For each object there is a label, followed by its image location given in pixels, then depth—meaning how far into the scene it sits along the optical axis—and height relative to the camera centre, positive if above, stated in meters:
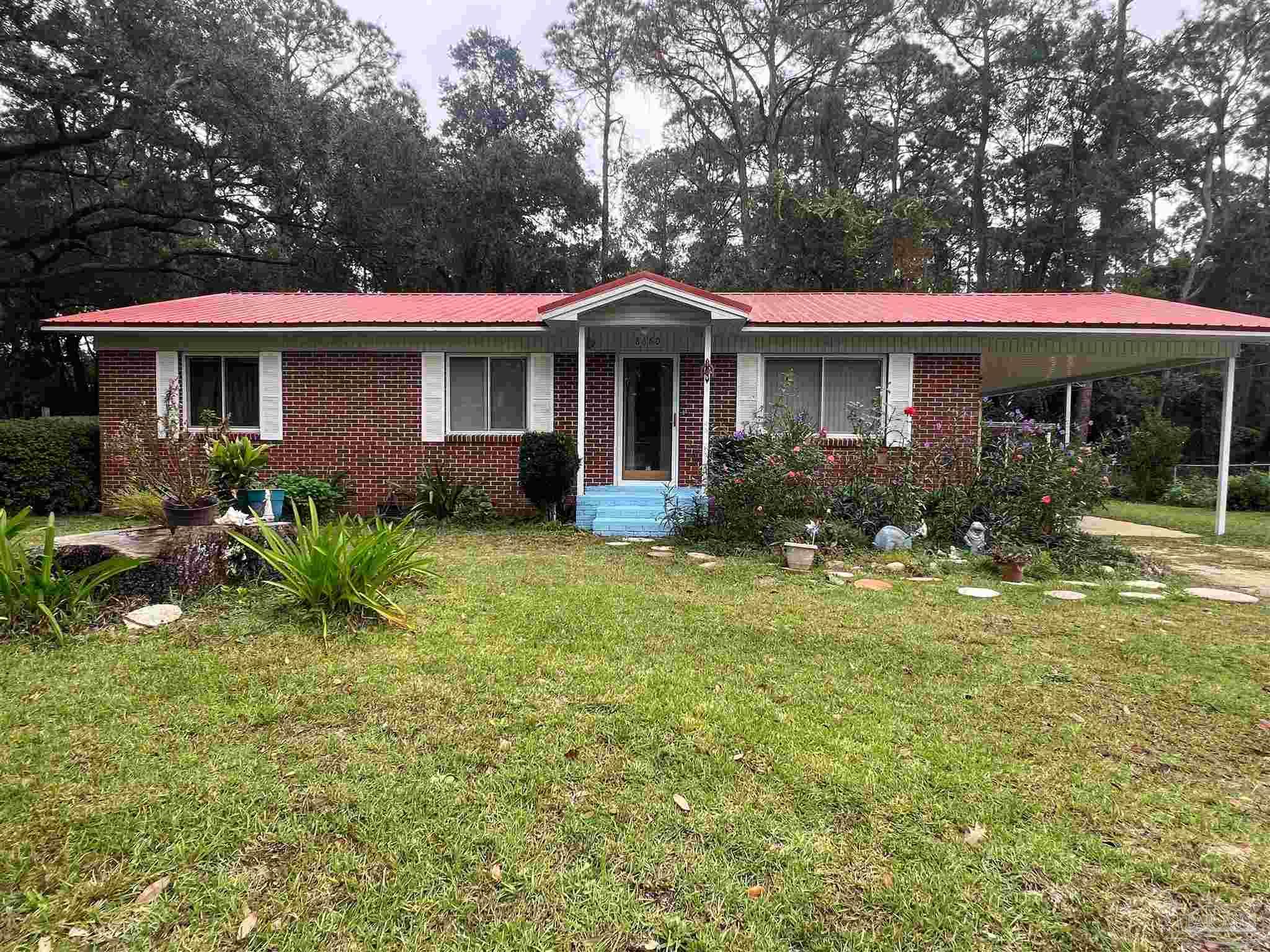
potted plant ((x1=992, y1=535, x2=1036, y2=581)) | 6.66 -1.16
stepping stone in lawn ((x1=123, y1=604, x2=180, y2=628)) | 4.55 -1.28
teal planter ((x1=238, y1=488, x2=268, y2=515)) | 7.19 -0.69
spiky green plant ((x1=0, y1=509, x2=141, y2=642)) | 4.23 -1.01
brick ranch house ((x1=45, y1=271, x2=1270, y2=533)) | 9.79 +1.06
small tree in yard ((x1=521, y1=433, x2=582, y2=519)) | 9.28 -0.35
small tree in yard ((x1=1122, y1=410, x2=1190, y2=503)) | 15.56 -0.16
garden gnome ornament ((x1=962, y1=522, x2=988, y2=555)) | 7.94 -1.13
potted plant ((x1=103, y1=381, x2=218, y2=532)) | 6.00 -0.31
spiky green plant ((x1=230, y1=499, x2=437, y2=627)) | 4.66 -0.93
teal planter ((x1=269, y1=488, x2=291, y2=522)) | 7.15 -0.69
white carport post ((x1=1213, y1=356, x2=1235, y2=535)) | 9.73 -0.08
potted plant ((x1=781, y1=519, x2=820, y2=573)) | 6.85 -1.17
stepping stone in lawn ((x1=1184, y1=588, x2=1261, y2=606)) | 5.88 -1.36
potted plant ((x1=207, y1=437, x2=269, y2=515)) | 7.21 -0.34
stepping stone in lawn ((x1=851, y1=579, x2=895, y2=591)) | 6.10 -1.33
